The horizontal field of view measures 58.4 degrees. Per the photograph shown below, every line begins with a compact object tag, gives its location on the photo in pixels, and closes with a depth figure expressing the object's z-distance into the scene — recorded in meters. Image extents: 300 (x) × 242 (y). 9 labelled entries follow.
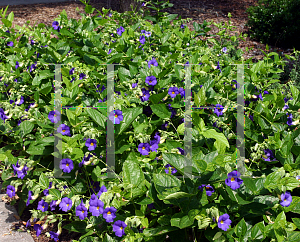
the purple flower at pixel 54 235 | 1.87
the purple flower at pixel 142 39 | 2.72
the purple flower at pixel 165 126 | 1.89
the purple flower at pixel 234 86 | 2.10
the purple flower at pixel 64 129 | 1.81
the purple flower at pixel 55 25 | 3.06
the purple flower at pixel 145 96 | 1.97
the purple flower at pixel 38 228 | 1.90
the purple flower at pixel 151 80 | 1.98
